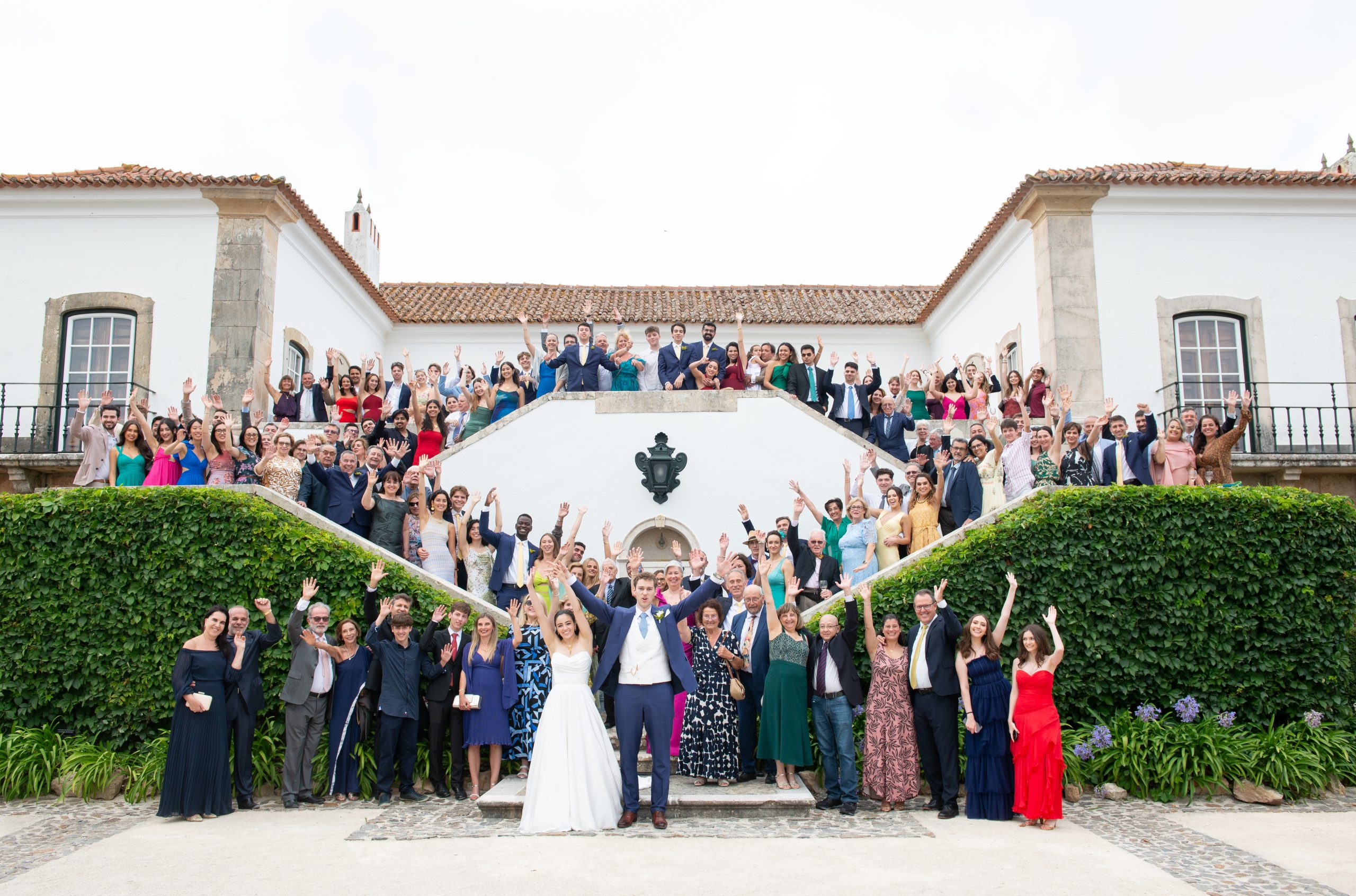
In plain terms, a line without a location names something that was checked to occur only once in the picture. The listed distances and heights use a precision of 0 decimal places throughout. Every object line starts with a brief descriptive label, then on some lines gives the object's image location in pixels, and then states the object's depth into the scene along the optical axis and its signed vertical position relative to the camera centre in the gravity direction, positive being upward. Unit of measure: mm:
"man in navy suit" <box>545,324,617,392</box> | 12539 +2825
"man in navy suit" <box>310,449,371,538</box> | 9242 +877
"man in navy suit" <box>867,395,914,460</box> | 11961 +1884
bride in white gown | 6621 -1070
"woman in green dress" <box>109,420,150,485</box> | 9375 +1234
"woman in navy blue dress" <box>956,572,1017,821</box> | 7059 -991
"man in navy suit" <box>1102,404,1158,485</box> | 9523 +1260
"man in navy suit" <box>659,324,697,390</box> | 12789 +2885
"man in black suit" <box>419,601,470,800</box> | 7785 -899
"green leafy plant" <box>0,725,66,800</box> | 7961 -1346
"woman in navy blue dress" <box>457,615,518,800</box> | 7715 -771
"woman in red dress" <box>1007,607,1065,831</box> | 6801 -981
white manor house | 14164 +4274
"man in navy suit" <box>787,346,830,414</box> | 12609 +2559
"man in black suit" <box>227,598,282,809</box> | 7535 -813
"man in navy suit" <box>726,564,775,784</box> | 7738 -636
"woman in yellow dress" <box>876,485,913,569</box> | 9070 +525
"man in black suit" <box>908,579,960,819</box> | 7195 -750
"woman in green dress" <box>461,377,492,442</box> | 12625 +2247
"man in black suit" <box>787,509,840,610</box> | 8852 +183
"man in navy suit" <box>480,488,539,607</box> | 9312 +258
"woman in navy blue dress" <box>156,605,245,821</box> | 7168 -1044
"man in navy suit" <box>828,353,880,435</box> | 12414 +2272
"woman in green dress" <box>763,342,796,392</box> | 12664 +2752
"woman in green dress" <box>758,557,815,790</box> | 7301 -809
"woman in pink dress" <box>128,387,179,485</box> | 9219 +1183
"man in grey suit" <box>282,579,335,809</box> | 7664 -815
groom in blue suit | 6691 -564
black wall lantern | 11797 +1440
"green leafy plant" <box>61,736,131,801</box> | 7938 -1372
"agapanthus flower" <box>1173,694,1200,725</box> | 8148 -959
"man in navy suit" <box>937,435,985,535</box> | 9055 +890
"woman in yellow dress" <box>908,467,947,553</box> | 9008 +707
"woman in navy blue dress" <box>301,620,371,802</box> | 7695 -905
